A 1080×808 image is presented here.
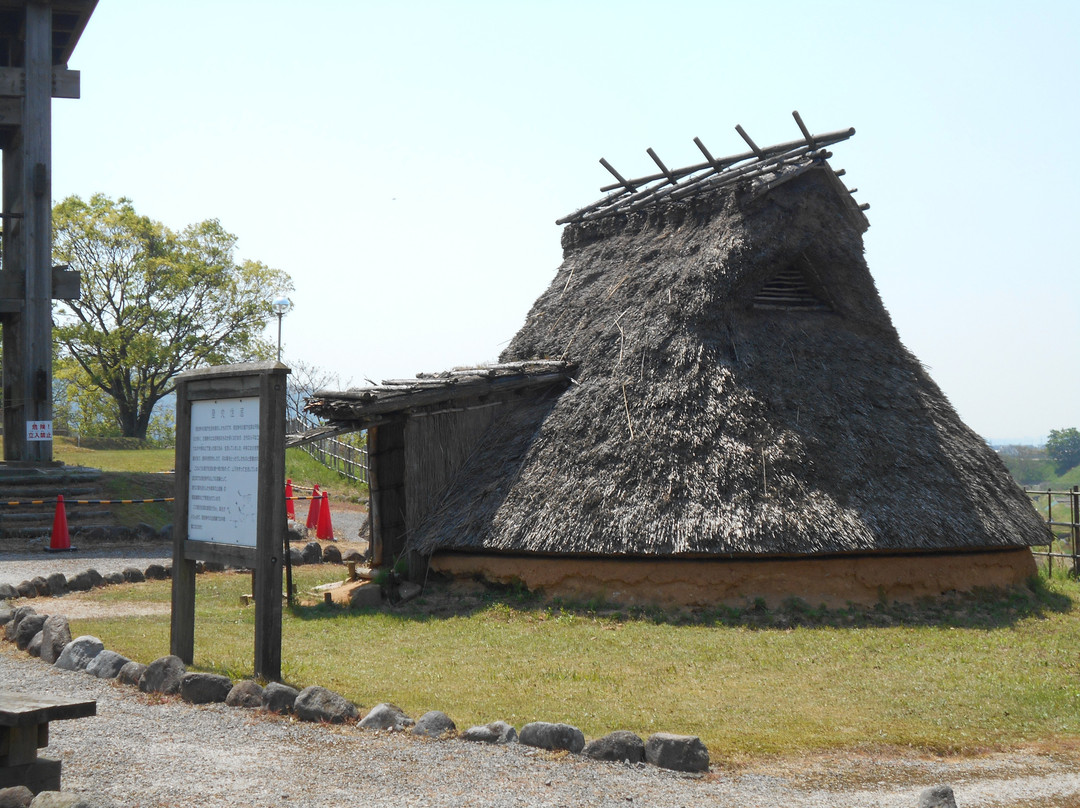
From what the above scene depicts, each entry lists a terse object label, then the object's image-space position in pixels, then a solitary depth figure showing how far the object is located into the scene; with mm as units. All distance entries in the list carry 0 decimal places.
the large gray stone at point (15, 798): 4668
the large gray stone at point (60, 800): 4535
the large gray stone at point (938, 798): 4840
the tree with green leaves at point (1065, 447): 103750
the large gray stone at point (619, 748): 5875
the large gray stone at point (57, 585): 13414
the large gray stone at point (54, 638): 8711
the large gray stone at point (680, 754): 5738
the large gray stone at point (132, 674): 7746
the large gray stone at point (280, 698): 6895
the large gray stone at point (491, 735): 6211
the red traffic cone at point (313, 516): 22484
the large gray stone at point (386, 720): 6480
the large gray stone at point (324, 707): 6672
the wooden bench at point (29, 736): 4934
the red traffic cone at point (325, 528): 21328
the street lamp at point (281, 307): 38228
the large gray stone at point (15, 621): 9781
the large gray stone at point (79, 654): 8367
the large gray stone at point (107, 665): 8031
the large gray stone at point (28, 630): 9344
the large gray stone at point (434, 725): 6293
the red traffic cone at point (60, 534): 18016
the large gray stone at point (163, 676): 7430
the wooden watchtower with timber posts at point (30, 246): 21000
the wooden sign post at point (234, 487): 8000
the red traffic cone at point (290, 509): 22938
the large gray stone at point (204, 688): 7211
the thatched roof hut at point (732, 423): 11547
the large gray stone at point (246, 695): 7035
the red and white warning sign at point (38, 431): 21000
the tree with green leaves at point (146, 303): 41031
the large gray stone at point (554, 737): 6031
